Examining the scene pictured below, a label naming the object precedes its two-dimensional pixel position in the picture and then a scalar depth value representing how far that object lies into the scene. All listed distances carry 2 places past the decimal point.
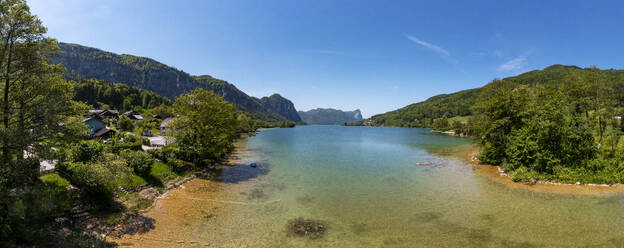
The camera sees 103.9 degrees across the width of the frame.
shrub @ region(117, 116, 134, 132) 61.25
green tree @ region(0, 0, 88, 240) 12.09
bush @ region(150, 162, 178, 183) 26.26
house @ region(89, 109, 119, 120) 88.03
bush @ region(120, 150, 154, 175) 24.30
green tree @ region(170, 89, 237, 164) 32.38
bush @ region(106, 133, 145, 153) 27.70
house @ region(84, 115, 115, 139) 50.85
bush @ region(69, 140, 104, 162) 21.23
